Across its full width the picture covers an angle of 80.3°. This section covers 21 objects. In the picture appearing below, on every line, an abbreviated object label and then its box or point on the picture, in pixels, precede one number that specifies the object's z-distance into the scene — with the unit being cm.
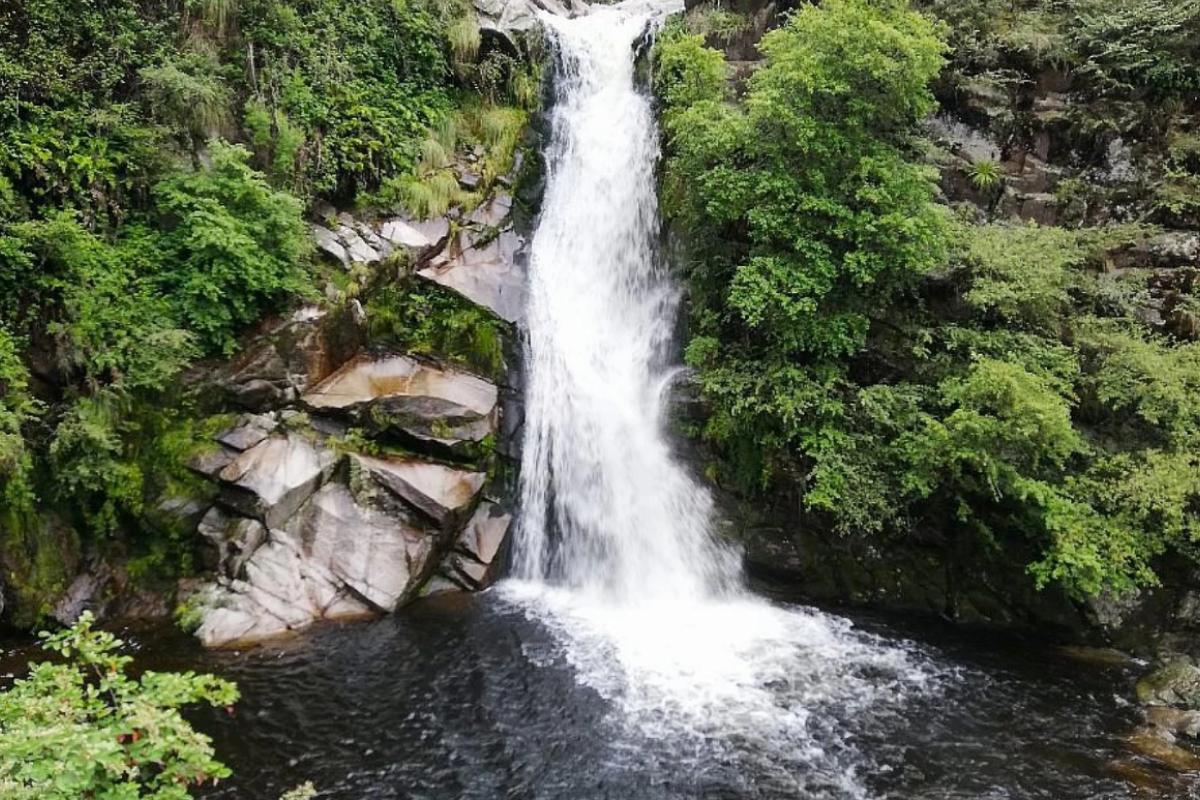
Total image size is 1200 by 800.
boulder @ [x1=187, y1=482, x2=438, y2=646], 1027
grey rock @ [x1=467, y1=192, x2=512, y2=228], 1474
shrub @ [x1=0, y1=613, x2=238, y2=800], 324
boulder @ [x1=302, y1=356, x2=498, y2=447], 1189
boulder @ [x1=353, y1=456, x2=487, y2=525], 1151
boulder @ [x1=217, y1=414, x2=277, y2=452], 1123
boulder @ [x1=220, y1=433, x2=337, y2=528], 1088
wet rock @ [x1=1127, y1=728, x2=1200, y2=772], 815
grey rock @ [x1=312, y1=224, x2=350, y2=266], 1277
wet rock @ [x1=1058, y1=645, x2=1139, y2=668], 1052
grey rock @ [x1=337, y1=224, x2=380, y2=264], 1296
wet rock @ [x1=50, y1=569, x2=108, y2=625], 1002
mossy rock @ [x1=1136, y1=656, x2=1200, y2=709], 930
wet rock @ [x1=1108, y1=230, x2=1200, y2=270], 1201
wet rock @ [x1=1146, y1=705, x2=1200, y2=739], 873
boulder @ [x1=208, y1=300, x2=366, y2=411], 1155
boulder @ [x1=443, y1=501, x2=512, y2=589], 1188
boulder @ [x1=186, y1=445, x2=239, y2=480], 1102
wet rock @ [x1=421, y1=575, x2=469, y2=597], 1164
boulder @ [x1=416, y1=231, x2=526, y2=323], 1355
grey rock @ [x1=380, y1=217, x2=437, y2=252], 1356
